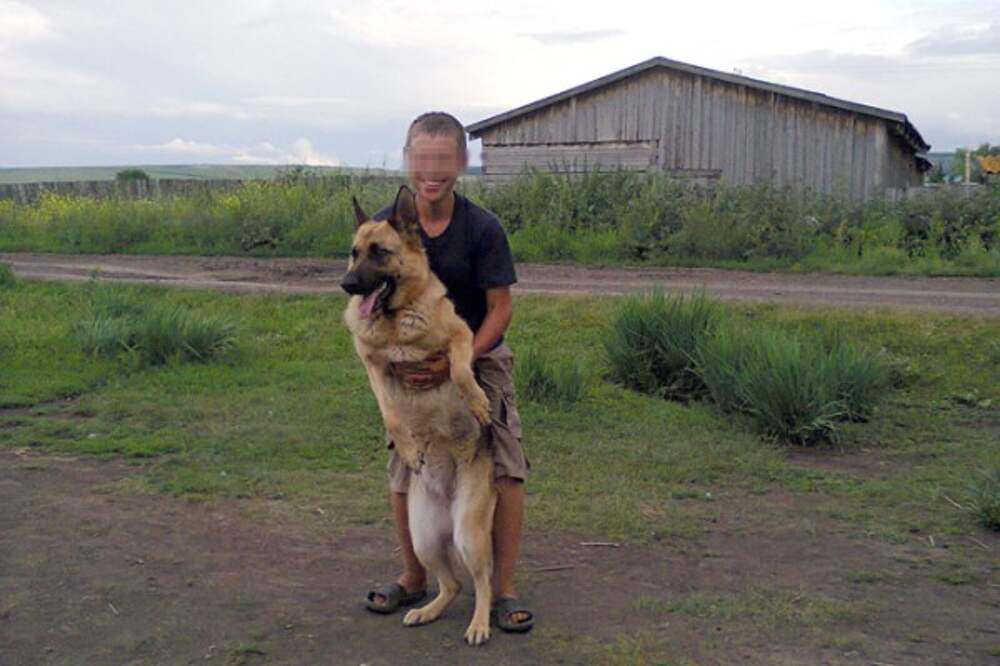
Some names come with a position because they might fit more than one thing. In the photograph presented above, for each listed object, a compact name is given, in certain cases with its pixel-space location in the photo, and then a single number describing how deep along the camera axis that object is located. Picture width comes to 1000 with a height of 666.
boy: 4.29
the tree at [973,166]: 25.30
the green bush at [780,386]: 7.77
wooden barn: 22.39
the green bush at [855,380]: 8.18
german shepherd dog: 4.27
